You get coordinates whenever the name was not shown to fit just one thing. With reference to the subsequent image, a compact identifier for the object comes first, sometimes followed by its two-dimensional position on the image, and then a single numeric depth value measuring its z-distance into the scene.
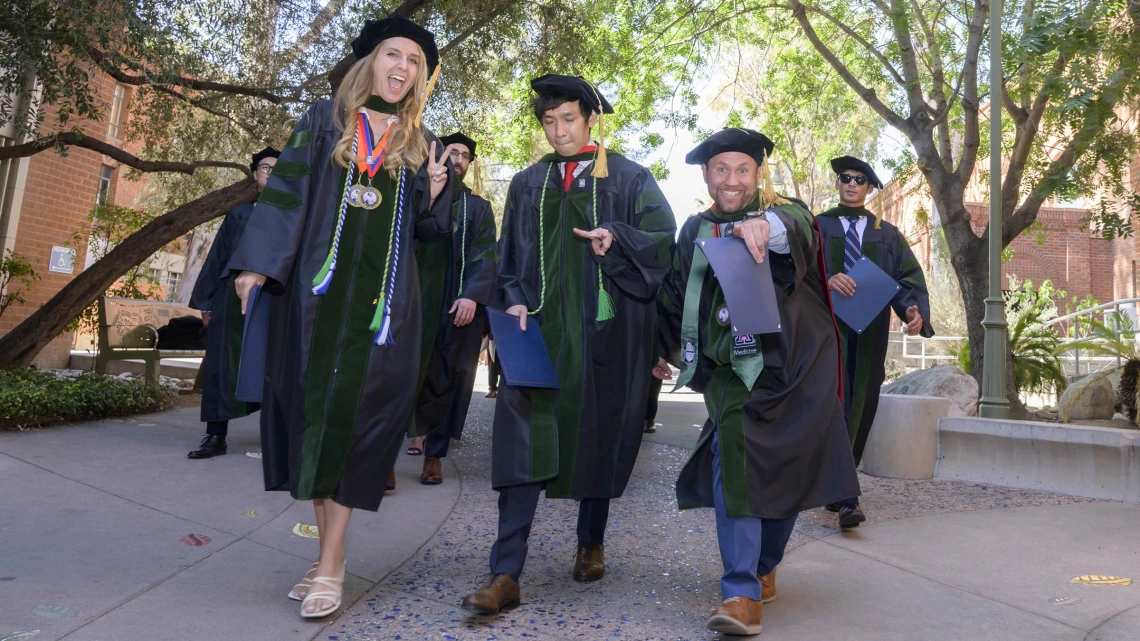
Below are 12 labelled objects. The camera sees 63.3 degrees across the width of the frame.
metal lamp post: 7.34
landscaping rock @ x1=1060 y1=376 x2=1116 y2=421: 9.19
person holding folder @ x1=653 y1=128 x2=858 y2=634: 3.29
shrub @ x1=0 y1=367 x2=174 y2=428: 6.45
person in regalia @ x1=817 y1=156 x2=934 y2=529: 5.43
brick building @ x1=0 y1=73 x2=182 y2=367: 11.73
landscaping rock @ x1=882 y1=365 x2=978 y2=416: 8.36
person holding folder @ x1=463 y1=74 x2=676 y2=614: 3.52
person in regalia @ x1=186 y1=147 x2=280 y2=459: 6.08
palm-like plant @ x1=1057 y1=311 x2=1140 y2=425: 8.98
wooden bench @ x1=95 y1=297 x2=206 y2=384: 9.04
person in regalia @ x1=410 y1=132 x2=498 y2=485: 5.54
